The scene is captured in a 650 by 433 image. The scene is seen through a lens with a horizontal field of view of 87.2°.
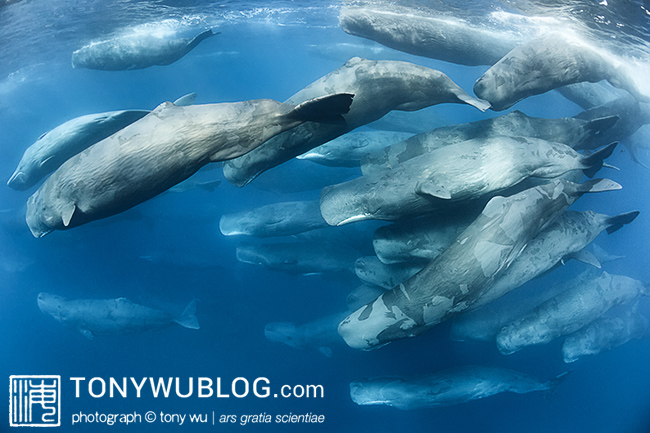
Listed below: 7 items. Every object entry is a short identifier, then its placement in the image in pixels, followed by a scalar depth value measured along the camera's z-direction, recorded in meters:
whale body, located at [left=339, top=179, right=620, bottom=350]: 4.34
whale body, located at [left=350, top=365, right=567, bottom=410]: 6.02
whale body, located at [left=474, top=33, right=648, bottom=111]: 5.45
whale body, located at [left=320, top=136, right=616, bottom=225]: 4.67
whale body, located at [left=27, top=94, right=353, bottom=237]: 3.93
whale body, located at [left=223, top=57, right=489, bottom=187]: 4.91
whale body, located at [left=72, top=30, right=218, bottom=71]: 9.24
